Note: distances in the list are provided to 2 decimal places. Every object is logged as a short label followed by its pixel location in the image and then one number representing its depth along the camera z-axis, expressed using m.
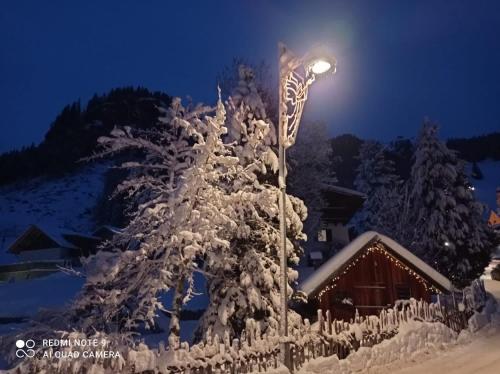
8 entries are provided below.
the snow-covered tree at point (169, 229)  11.22
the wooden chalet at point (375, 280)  18.64
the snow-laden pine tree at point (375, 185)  43.84
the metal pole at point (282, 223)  9.14
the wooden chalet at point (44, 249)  46.81
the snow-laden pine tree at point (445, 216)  29.59
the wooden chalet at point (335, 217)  37.00
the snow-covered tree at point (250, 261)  13.20
